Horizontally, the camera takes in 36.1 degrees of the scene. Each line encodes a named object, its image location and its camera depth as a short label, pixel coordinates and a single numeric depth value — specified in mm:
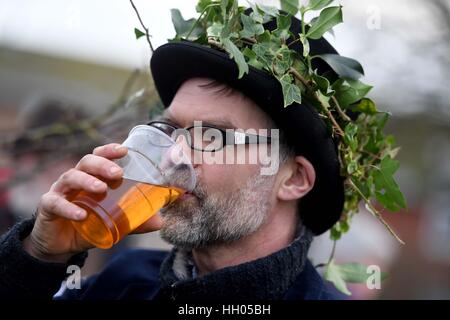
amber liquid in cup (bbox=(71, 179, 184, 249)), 1893
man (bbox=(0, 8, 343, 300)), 2205
